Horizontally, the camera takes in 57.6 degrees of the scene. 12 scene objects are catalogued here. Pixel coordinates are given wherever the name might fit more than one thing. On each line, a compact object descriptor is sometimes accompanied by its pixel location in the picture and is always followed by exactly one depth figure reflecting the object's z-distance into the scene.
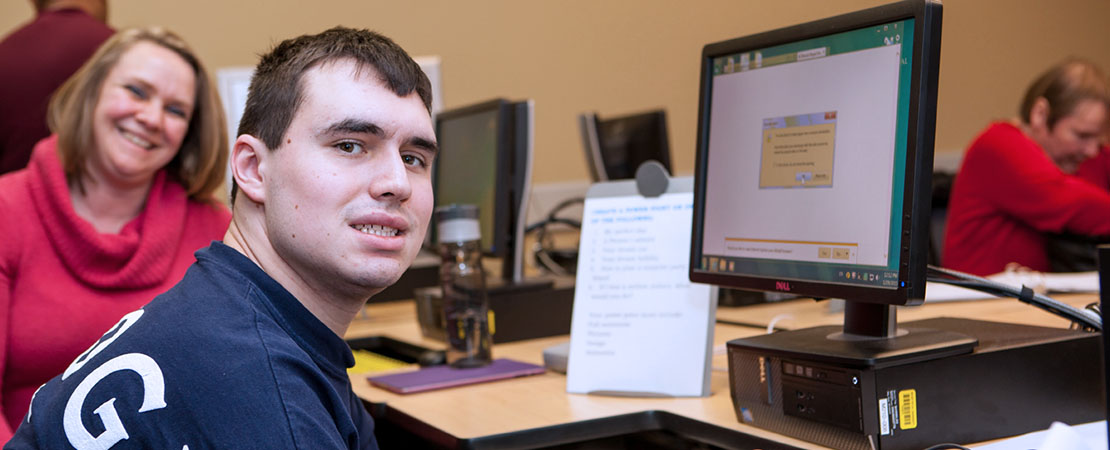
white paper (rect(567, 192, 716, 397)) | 1.47
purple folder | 1.62
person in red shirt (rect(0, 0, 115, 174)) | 2.66
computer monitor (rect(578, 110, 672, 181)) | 2.84
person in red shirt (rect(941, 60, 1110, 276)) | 2.94
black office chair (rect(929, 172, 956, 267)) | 3.01
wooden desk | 1.31
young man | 0.86
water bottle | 1.77
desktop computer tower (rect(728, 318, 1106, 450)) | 1.07
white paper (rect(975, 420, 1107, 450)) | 0.89
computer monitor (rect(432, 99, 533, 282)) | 2.10
